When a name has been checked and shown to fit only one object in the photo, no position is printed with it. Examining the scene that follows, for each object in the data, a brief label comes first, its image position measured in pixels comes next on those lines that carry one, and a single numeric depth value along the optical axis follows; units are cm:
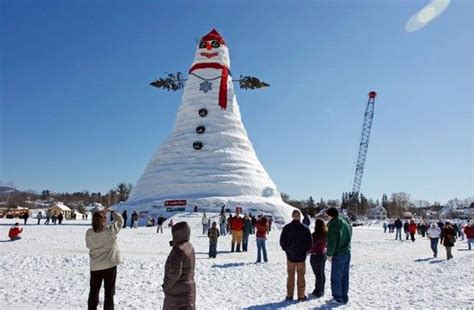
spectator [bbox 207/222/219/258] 1395
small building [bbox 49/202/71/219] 6004
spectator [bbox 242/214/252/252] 1644
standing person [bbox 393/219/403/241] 2705
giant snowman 3525
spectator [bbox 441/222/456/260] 1541
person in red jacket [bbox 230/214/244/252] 1590
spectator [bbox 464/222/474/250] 2023
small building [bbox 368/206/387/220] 11931
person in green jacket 761
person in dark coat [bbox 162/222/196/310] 482
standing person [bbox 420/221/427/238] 3306
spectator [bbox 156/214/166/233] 2662
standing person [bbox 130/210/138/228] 3019
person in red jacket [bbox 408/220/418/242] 2541
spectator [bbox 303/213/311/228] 2168
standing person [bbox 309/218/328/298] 831
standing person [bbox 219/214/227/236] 2485
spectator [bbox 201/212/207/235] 2595
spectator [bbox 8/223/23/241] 1922
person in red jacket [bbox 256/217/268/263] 1255
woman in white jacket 629
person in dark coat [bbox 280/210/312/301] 788
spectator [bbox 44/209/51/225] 3413
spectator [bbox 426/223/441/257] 1609
